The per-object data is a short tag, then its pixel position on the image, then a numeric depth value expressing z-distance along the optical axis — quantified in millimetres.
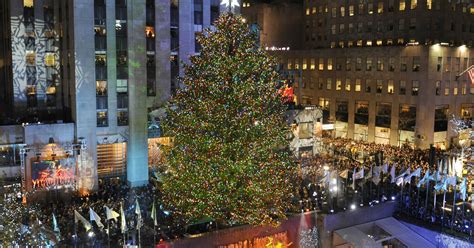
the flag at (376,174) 30461
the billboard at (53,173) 33625
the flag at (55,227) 21594
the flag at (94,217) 21344
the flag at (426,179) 30312
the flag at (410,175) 31000
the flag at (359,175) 30603
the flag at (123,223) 21097
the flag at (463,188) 27788
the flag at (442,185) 29703
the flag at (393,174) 31603
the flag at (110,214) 21630
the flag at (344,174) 31312
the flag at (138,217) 21259
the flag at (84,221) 21219
